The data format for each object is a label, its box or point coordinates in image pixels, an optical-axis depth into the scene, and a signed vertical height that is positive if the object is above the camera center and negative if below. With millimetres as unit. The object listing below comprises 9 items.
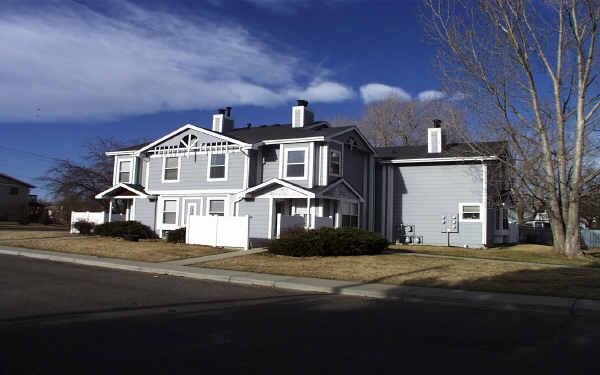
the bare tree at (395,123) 47781 +10154
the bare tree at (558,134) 19531 +4023
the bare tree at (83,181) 43750 +3012
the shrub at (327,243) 17844 -779
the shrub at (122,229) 25391 -702
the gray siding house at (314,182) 23984 +2127
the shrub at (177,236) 23000 -869
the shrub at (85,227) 27625 -685
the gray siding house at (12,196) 54906 +2128
